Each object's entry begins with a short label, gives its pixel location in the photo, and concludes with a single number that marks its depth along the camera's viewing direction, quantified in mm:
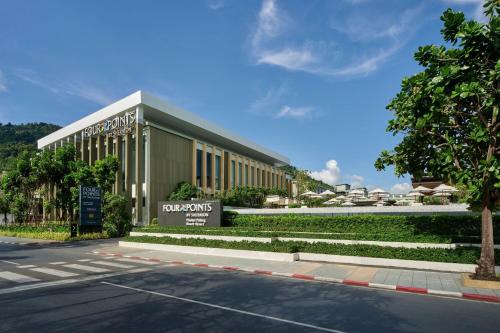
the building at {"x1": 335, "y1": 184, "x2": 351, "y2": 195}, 119062
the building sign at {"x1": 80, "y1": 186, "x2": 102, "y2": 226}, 31547
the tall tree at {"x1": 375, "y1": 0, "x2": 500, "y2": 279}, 10875
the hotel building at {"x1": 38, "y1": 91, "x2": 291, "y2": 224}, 44875
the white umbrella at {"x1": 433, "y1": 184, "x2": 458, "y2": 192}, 30467
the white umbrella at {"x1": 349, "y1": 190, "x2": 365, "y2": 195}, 38550
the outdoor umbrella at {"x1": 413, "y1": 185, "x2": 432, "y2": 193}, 32494
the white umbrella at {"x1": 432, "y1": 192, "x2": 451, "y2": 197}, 32656
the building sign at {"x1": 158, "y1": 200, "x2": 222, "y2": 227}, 27109
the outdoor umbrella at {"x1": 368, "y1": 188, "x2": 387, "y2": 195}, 35881
